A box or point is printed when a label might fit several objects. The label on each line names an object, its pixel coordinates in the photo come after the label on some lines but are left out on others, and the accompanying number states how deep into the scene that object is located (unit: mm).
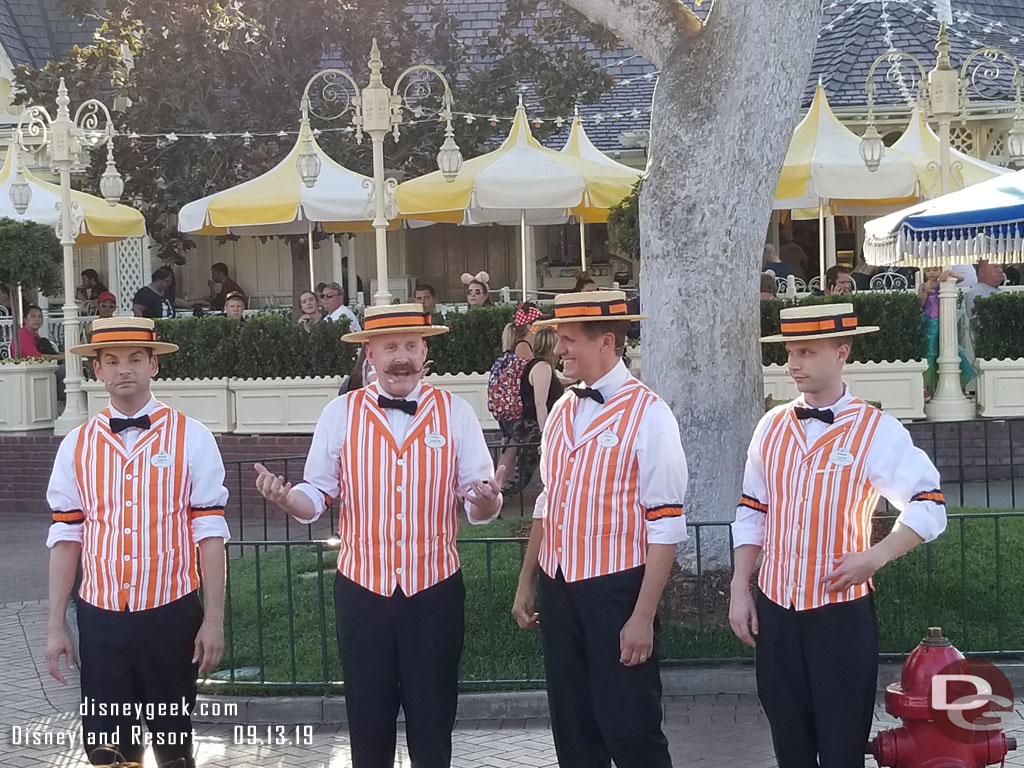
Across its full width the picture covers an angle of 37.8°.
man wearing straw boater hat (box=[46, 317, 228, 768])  4926
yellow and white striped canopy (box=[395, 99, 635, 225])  14719
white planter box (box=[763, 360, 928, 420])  12656
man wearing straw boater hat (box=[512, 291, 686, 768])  4723
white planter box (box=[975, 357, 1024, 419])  12586
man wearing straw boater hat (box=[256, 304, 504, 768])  4859
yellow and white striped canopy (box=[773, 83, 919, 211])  14469
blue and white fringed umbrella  7125
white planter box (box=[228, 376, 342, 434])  13273
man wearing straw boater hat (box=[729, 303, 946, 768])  4500
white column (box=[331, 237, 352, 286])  22009
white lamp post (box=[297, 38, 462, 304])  12906
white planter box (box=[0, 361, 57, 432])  14320
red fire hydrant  4383
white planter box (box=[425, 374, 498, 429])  13023
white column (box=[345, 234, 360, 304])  22109
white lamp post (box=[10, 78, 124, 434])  14117
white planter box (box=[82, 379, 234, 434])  13555
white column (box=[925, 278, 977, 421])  12633
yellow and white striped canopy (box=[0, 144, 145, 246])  16109
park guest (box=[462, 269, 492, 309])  13742
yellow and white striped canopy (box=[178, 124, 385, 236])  15008
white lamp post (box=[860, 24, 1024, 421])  12586
